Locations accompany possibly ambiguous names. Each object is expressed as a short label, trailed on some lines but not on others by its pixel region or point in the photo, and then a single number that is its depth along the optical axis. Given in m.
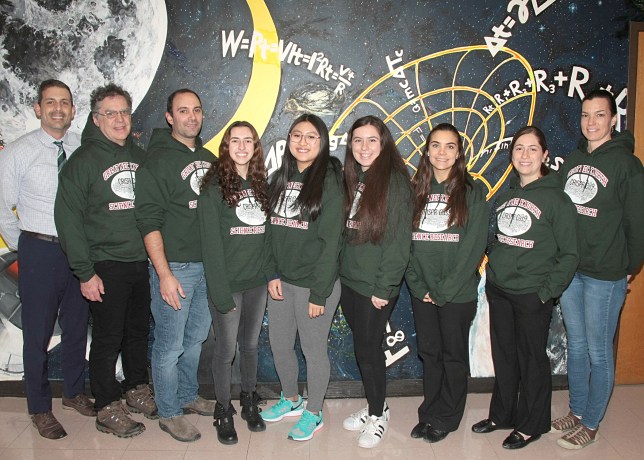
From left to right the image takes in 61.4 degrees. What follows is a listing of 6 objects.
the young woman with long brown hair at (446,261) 2.66
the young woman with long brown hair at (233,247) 2.61
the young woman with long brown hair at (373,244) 2.63
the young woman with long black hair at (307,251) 2.67
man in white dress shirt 2.87
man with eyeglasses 2.72
